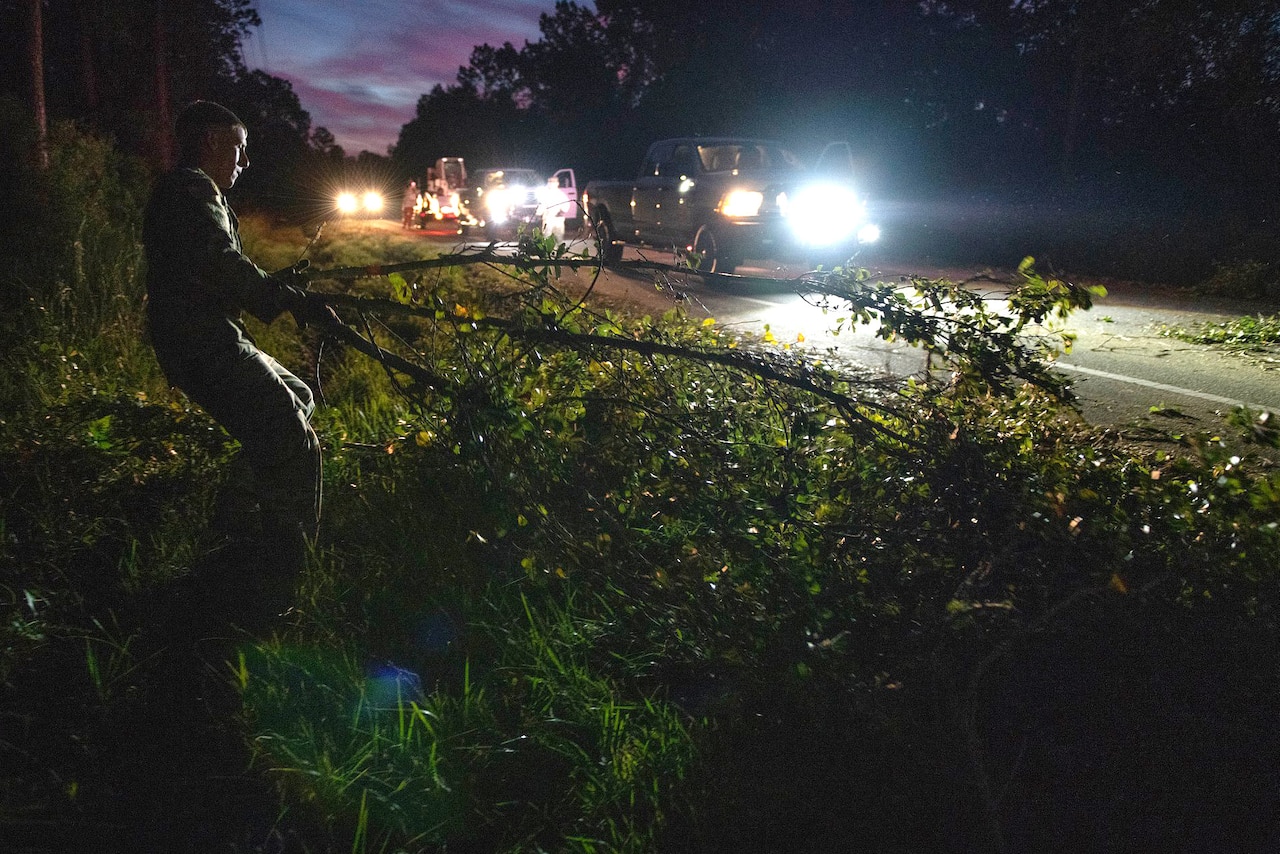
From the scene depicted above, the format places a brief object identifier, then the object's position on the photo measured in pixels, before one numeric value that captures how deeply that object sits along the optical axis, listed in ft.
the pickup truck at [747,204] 38.24
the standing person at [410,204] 108.17
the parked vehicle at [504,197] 79.05
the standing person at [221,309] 9.87
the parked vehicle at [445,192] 97.35
